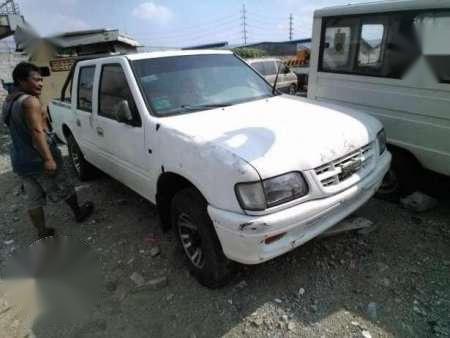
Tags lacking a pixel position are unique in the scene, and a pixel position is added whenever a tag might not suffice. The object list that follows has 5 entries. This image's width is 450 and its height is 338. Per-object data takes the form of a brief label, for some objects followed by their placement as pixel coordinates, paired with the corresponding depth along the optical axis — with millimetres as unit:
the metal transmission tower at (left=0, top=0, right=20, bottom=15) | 18984
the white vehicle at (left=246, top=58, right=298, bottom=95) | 11623
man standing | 3158
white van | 3227
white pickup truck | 2172
